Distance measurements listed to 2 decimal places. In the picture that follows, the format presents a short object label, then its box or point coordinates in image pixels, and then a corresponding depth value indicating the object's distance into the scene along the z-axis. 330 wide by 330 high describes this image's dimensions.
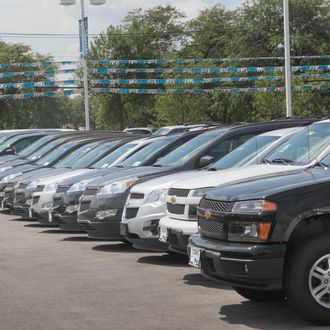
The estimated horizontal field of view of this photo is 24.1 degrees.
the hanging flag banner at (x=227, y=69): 42.55
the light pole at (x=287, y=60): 25.59
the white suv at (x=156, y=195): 10.05
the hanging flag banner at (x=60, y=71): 42.94
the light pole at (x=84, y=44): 35.25
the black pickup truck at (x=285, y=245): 6.30
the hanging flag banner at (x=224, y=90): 48.28
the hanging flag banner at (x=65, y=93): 46.75
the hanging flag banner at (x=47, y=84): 45.40
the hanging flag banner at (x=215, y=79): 46.56
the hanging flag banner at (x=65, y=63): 41.25
